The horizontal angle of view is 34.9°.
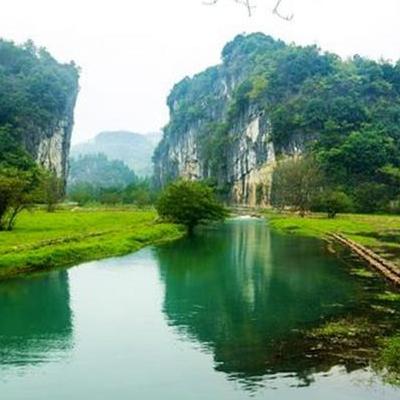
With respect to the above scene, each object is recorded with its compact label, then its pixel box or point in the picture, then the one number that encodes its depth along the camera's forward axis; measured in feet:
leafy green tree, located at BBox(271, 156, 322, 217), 298.56
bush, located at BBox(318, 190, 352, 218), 257.14
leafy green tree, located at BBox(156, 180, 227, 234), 199.52
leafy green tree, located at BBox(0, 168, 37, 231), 149.59
